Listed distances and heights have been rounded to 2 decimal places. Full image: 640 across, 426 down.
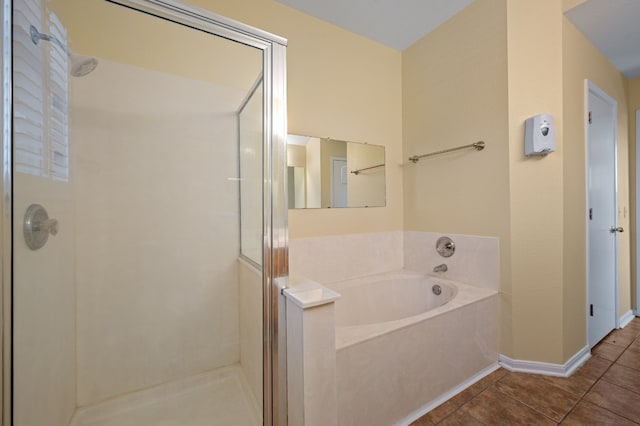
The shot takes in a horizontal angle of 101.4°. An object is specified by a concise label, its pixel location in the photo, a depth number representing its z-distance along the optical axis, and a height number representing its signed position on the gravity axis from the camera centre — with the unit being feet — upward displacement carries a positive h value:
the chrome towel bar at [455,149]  6.27 +1.69
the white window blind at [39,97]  2.82 +1.52
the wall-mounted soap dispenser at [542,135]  5.24 +1.60
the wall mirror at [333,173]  6.45 +1.12
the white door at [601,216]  6.28 -0.06
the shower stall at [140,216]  3.10 +0.00
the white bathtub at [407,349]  3.83 -2.42
